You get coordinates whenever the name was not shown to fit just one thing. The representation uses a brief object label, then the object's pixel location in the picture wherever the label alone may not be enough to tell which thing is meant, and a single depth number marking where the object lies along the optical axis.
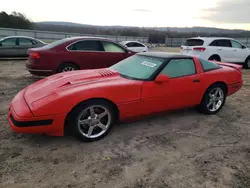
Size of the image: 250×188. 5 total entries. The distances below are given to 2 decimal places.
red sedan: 6.48
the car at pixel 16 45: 11.06
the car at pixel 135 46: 15.88
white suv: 9.43
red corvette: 2.91
